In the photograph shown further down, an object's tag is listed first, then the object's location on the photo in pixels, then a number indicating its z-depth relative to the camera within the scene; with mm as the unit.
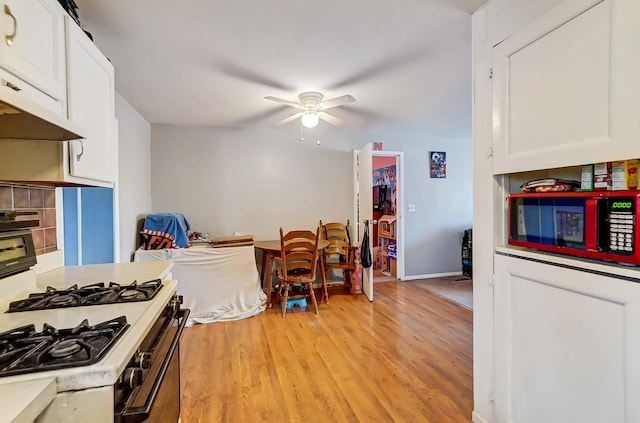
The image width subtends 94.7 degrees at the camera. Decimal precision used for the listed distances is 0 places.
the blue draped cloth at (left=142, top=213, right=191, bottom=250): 3121
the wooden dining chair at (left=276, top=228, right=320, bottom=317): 3254
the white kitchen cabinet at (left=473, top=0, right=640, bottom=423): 991
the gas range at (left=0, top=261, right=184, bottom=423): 643
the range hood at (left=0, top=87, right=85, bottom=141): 778
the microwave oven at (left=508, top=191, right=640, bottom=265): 980
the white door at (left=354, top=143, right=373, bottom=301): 3801
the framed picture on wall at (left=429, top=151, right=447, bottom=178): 4777
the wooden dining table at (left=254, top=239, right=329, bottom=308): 3494
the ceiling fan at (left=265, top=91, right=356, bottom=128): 2580
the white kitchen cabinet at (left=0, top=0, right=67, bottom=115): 958
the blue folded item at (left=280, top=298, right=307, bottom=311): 3520
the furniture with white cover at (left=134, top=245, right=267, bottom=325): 3115
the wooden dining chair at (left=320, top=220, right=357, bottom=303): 3955
